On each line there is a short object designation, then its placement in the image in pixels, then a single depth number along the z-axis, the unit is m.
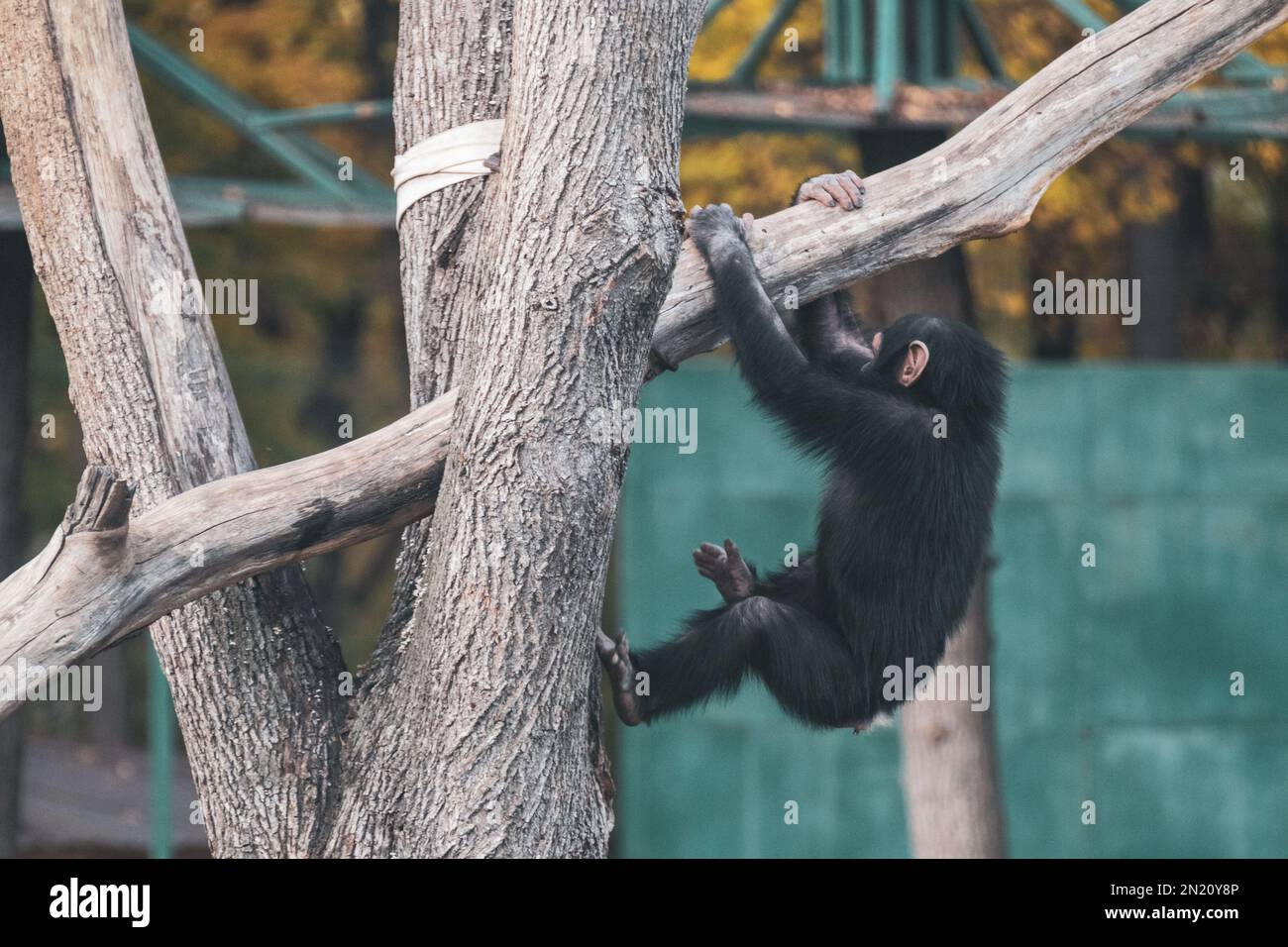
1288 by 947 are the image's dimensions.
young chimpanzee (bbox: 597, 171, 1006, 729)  8.99
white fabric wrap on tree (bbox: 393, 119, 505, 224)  7.72
